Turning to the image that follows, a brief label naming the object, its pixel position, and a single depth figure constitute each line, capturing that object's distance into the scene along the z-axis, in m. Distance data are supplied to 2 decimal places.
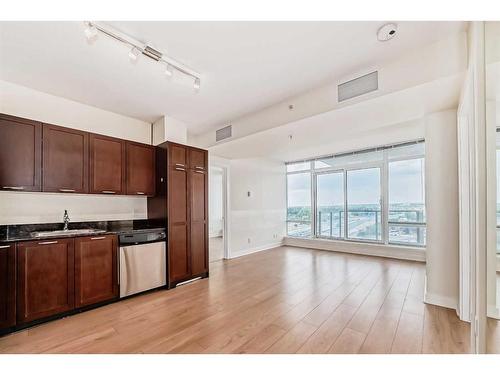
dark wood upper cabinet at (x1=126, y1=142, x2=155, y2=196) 3.32
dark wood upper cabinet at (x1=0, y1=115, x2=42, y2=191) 2.32
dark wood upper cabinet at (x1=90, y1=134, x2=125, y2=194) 2.97
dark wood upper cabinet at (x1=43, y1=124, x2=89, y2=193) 2.60
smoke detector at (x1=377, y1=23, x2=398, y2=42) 1.79
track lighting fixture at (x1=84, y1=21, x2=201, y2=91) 1.74
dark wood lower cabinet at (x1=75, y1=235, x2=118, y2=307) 2.59
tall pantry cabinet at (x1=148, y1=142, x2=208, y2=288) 3.43
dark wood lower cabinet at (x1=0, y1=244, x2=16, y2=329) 2.12
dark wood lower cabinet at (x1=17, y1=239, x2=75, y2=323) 2.24
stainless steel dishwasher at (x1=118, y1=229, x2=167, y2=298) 2.96
